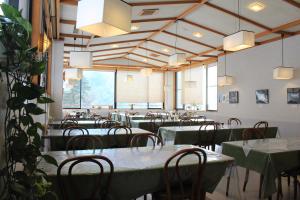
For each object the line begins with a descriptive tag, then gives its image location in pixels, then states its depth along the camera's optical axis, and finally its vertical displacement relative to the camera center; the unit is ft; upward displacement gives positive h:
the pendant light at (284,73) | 19.89 +2.64
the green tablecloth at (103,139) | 12.92 -1.80
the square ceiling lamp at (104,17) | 8.25 +2.95
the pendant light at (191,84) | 33.13 +2.82
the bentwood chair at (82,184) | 6.01 -1.96
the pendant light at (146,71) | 31.01 +4.16
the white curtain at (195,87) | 35.04 +2.57
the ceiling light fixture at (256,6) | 17.80 +7.09
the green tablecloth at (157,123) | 22.68 -1.62
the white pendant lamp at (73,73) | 27.04 +3.32
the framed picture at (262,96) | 23.73 +0.97
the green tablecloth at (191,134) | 15.71 -1.84
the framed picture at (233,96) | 27.55 +1.05
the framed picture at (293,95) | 20.77 +0.95
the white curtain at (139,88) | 40.50 +2.81
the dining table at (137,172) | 6.38 -1.78
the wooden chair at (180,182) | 6.78 -2.12
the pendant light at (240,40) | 13.84 +3.65
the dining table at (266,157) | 9.06 -1.91
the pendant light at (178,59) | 20.34 +3.76
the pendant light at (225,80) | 26.86 +2.73
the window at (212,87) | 32.35 +2.40
